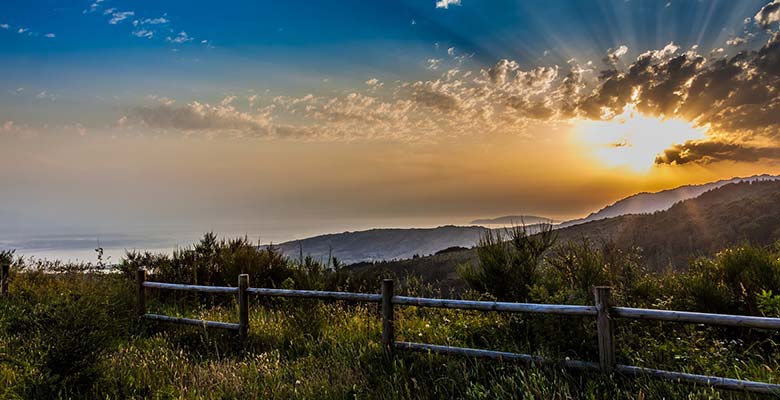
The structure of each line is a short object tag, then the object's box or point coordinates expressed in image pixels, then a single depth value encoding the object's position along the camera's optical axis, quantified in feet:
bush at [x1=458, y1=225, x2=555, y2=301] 33.76
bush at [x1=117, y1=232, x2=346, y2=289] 43.96
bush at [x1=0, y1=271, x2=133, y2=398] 20.25
